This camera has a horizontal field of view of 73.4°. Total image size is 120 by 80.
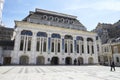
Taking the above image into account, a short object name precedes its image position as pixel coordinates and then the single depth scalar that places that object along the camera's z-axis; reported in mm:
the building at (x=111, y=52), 27230
